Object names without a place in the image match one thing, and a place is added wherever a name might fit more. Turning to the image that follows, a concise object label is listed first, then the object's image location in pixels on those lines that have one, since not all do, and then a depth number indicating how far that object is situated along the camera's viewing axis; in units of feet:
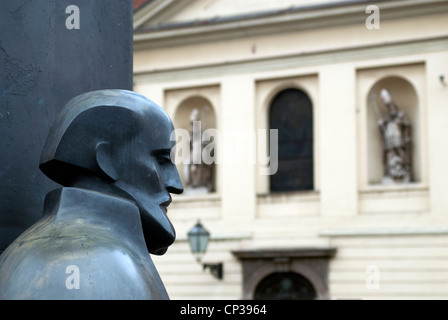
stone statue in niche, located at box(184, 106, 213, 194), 78.23
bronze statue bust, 6.67
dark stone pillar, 8.93
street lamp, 67.21
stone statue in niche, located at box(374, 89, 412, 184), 74.28
